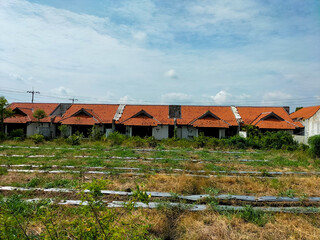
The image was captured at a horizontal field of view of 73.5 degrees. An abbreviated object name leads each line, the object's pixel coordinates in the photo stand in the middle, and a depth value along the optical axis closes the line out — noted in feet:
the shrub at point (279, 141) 63.16
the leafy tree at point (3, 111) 70.72
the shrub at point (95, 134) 73.77
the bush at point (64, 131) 74.64
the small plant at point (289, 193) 21.42
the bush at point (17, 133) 74.95
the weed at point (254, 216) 16.31
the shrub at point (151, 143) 62.30
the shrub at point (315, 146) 48.11
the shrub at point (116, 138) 64.89
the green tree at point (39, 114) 77.32
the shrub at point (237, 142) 64.03
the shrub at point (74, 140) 61.36
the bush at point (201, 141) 65.31
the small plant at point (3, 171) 28.39
